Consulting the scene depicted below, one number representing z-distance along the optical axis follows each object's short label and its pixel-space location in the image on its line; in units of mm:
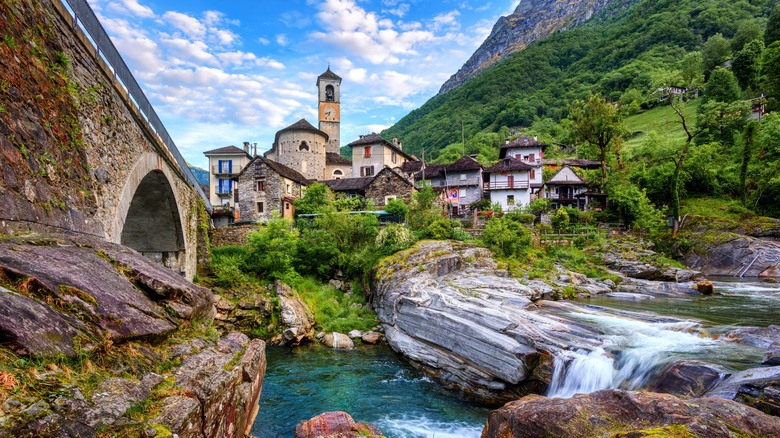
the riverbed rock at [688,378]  8102
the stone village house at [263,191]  36875
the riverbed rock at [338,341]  18192
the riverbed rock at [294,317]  19020
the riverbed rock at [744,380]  7055
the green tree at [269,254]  24359
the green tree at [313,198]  37559
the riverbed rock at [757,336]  10383
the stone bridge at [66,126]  5312
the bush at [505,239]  26281
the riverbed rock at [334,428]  8117
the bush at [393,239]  24875
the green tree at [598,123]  41000
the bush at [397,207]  34000
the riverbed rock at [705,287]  21406
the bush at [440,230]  27472
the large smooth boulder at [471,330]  11375
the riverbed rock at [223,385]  4786
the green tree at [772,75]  47656
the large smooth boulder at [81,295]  3488
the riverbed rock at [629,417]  5324
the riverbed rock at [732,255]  28000
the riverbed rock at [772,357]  8227
